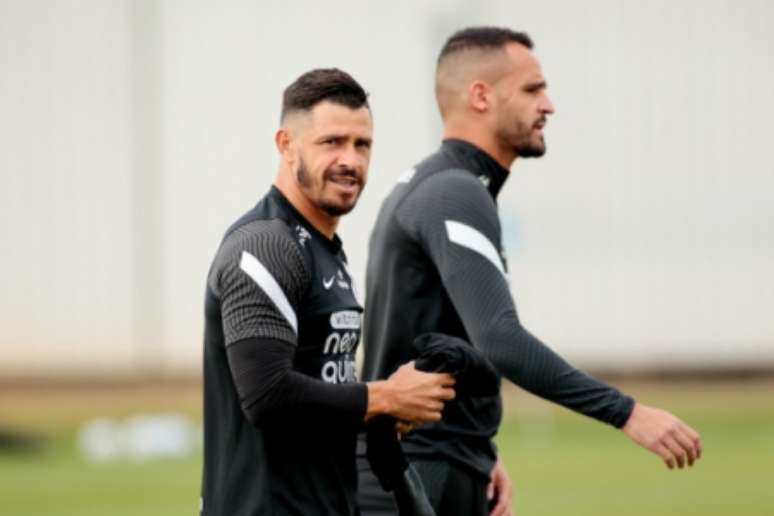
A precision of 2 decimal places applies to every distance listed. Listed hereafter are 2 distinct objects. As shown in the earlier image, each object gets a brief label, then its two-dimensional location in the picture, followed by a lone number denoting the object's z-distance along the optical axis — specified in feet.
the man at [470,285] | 42.50
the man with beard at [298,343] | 36.08
